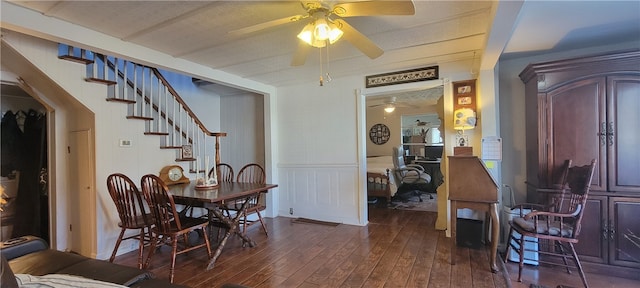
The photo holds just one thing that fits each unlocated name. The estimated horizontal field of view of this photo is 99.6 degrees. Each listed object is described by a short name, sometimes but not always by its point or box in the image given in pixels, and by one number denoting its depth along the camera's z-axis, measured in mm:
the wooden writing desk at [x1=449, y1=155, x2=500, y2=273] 2570
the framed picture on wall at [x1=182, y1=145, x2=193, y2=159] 3752
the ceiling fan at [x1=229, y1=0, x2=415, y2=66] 1614
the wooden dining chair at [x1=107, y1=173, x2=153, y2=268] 2543
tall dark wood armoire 2361
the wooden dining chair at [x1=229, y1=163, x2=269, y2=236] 3278
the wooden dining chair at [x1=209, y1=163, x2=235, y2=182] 3790
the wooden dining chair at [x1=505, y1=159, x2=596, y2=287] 2207
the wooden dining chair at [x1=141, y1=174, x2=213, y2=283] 2331
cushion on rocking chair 2287
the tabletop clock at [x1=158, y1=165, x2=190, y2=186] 3439
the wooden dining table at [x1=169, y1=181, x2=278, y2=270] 2584
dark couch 1481
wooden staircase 2904
